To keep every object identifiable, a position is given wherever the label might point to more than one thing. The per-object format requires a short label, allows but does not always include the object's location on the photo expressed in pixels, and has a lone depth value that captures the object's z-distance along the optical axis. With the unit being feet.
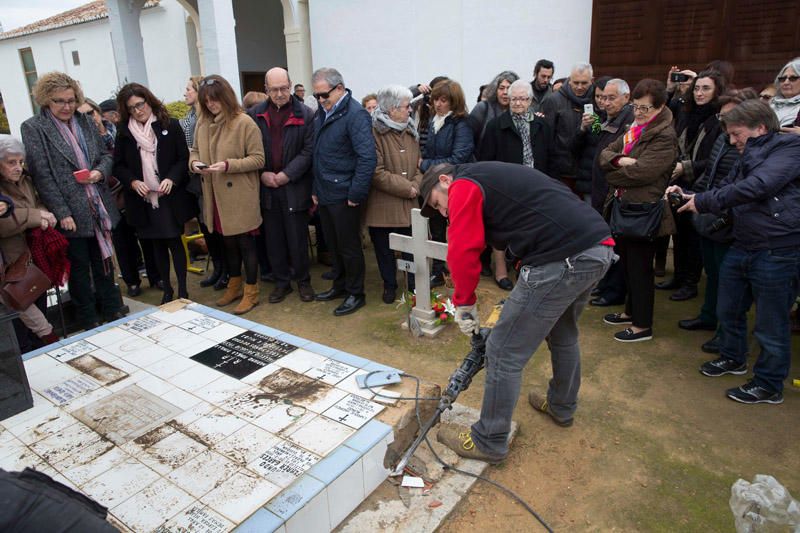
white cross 14.06
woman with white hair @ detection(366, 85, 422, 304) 15.16
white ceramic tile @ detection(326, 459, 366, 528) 7.75
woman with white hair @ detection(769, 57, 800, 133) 12.19
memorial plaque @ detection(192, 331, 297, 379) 10.72
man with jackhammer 8.36
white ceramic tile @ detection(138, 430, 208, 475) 7.98
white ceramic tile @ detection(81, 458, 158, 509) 7.35
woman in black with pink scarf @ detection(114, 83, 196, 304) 15.31
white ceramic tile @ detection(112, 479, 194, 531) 6.93
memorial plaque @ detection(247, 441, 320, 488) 7.63
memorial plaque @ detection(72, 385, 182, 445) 8.80
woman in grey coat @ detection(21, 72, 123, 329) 13.57
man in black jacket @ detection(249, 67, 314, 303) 15.85
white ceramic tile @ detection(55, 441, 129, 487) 7.80
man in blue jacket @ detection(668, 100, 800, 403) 10.12
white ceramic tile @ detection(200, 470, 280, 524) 7.05
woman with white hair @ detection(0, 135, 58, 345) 12.44
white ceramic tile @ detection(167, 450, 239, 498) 7.50
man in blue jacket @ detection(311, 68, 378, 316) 14.78
